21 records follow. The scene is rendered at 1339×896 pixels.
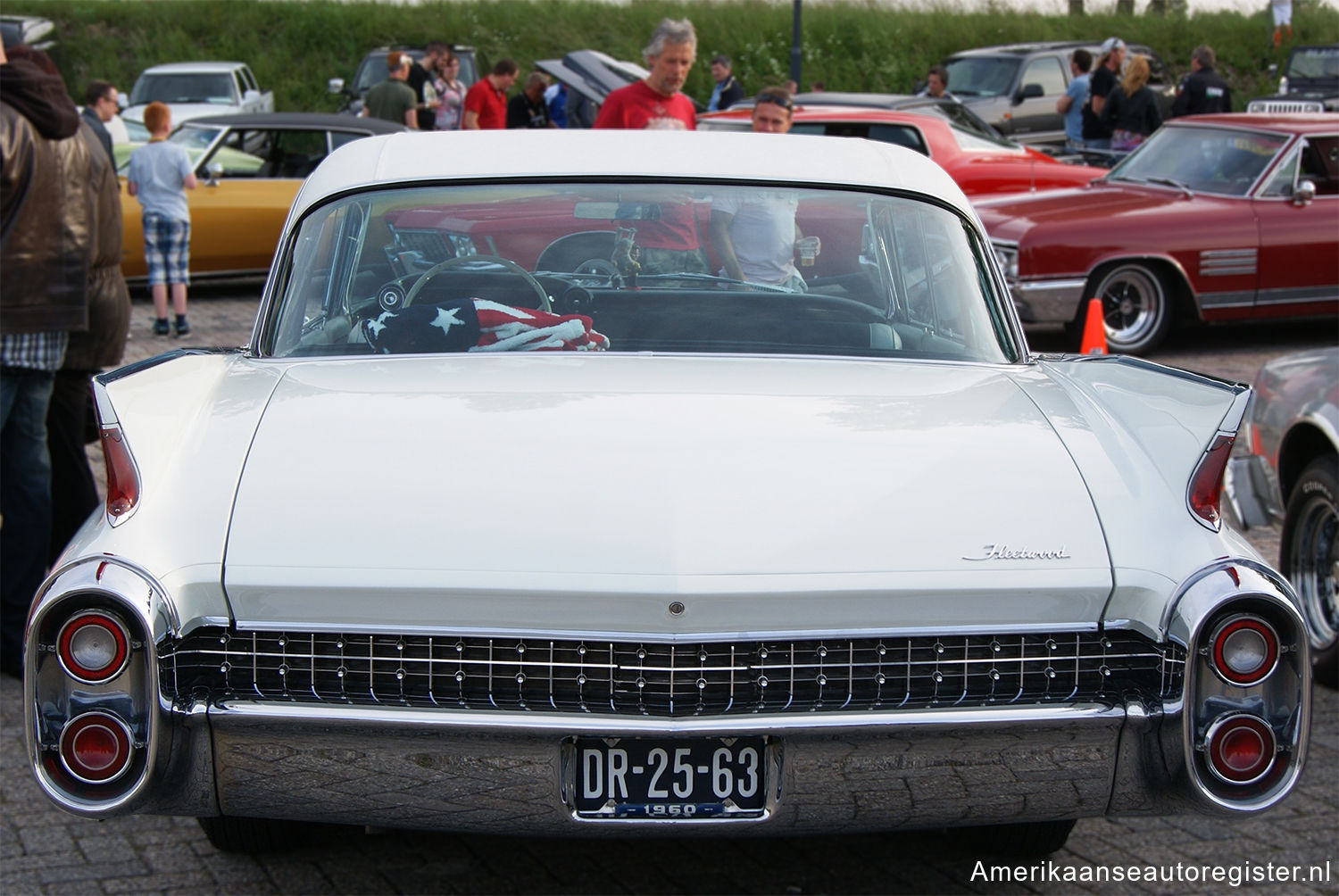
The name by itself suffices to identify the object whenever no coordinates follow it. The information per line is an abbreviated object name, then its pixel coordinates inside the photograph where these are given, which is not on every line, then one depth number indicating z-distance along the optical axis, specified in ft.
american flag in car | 11.89
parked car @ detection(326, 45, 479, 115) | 84.07
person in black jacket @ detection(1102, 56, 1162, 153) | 51.42
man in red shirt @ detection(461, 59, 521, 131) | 47.19
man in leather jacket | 14.97
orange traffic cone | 27.86
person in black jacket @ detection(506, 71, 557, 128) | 55.26
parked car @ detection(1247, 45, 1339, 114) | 81.10
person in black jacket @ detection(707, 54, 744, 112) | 63.57
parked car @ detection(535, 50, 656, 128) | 43.21
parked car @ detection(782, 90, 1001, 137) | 47.52
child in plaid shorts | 35.45
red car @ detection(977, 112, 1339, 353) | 33.68
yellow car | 40.81
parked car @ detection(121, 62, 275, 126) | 84.23
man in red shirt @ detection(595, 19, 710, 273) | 25.88
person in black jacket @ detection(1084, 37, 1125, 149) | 57.00
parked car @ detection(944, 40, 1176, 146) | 73.87
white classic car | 8.55
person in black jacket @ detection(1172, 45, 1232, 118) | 54.19
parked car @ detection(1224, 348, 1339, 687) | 15.64
